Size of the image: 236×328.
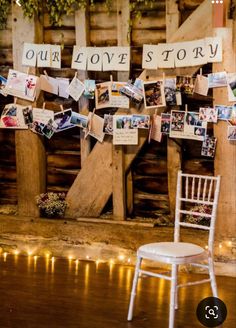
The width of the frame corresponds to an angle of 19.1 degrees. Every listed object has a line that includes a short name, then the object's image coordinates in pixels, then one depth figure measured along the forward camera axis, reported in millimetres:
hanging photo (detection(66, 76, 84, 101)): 6496
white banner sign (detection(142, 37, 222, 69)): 5895
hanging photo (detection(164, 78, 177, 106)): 6156
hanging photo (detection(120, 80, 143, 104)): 6285
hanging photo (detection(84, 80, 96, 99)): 6461
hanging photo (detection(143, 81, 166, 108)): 6188
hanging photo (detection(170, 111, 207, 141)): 6113
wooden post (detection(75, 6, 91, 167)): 6414
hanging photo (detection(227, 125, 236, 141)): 5922
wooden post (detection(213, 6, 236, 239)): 5875
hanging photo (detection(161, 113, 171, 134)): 6227
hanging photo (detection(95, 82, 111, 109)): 6426
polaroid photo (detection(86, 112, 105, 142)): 6520
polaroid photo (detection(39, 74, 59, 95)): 6598
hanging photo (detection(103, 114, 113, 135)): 6457
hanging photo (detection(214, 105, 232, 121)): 5922
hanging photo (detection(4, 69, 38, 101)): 6645
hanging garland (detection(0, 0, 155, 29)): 6285
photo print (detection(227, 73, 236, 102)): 5867
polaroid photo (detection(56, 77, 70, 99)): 6562
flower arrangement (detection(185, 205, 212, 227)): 6160
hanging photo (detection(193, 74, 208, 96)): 6031
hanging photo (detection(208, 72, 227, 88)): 5902
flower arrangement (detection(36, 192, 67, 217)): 6727
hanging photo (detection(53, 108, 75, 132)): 6633
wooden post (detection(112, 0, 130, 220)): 6324
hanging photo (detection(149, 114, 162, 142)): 6258
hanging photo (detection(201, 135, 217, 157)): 6023
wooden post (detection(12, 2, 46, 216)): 6621
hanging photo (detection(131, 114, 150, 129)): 6289
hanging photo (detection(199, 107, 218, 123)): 5984
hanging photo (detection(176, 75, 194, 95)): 6066
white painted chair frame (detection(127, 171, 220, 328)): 4480
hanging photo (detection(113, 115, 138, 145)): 6383
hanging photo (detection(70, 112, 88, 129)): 6547
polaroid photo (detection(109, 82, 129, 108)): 6364
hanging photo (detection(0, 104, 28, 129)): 6777
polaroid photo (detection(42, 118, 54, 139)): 6703
